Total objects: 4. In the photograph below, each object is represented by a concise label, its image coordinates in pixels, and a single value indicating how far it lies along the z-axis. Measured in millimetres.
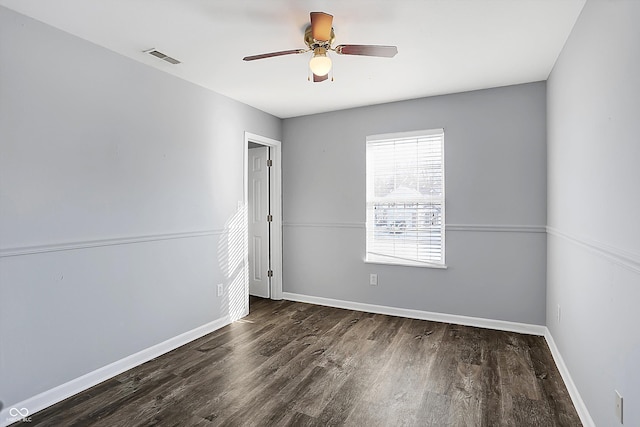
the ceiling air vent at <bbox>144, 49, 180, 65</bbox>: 2664
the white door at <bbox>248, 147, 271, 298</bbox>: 4797
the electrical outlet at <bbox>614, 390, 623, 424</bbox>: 1506
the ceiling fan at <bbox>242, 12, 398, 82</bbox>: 2133
